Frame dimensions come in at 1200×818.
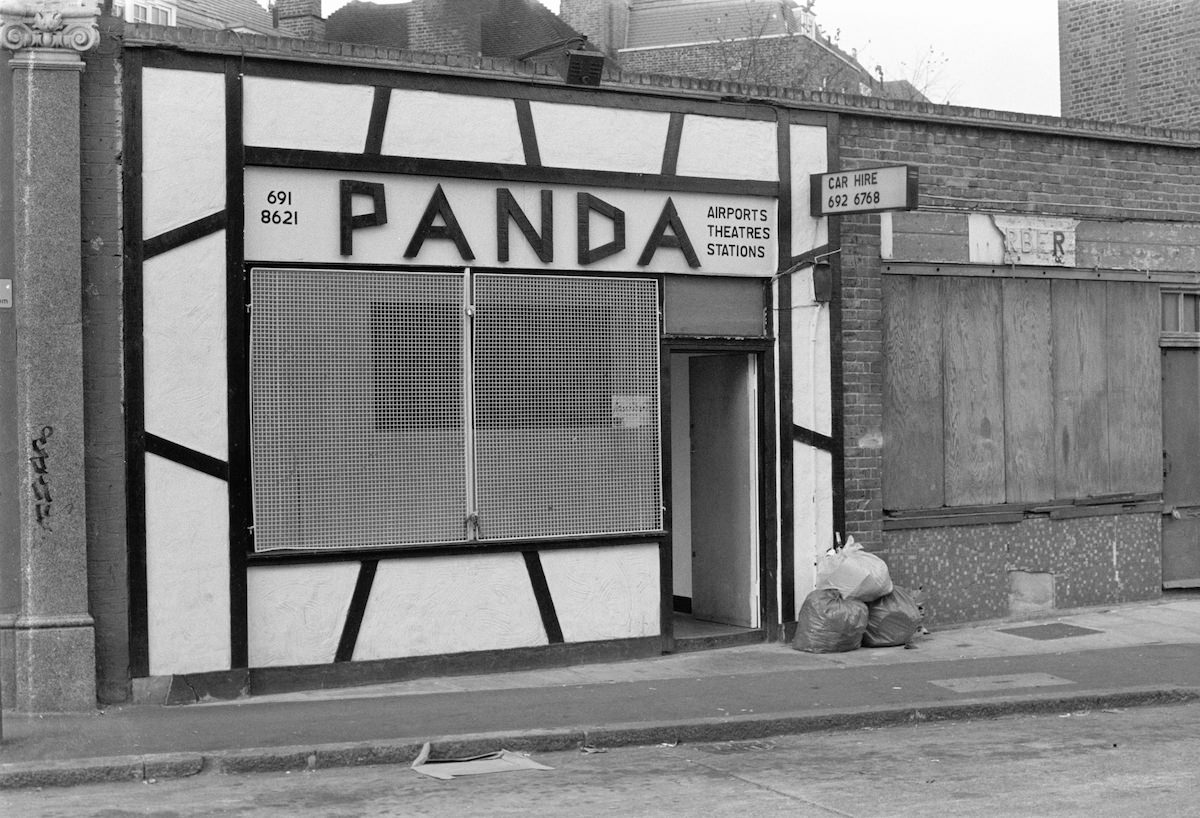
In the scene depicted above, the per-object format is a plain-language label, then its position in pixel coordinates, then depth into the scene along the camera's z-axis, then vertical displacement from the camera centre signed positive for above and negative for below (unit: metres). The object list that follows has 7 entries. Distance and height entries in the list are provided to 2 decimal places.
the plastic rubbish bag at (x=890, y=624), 11.38 -1.51
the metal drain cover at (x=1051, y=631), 11.98 -1.69
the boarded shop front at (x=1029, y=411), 12.20 +0.14
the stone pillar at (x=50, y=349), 8.94 +0.56
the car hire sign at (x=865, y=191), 10.76 +1.80
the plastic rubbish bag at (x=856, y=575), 11.28 -1.12
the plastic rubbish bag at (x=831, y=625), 11.16 -1.49
